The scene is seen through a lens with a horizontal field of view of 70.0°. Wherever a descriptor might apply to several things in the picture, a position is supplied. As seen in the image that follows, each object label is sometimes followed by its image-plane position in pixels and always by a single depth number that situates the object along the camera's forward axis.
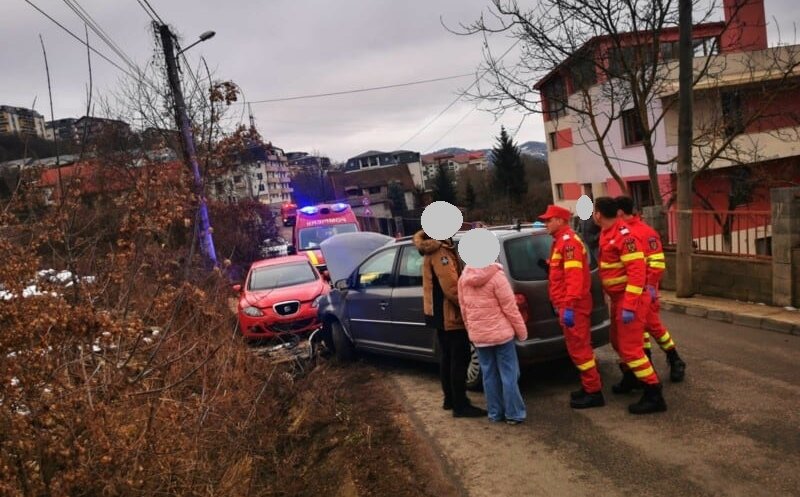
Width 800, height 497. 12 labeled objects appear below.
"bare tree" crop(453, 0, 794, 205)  10.71
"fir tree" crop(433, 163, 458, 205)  52.03
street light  12.65
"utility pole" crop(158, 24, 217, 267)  11.93
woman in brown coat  4.89
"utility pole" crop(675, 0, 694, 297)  8.68
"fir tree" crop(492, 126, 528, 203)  49.66
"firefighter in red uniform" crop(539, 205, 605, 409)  4.59
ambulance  14.62
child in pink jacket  4.53
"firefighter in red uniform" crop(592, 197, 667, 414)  4.45
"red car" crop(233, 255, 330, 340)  8.80
